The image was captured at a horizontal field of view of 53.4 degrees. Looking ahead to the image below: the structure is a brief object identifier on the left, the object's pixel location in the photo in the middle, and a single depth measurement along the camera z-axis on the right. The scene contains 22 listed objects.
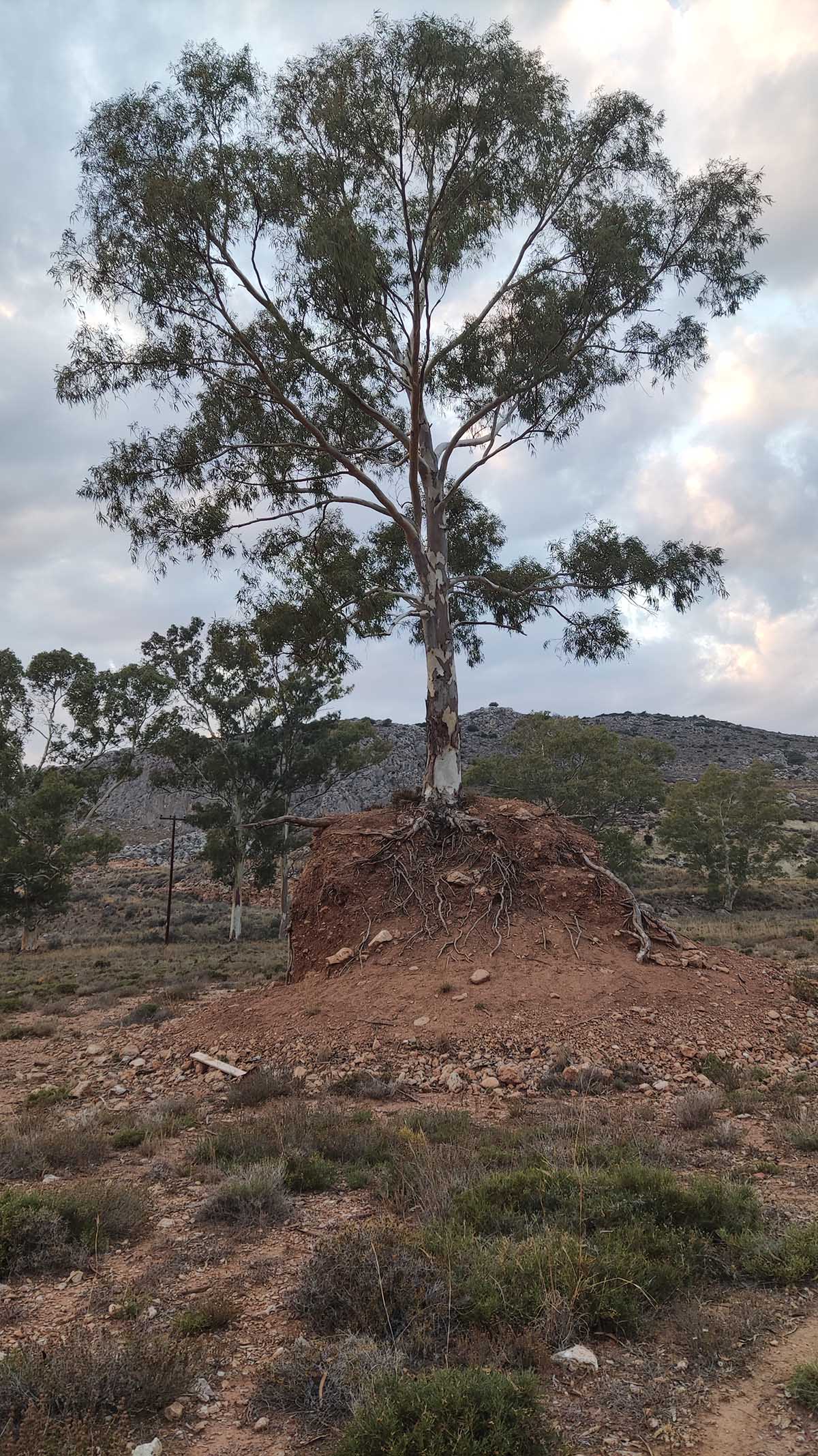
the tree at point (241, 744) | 32.75
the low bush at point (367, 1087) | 8.15
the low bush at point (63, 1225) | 4.37
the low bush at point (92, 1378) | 3.02
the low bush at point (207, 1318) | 3.69
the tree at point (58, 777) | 30.19
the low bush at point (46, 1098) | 8.44
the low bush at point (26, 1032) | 12.21
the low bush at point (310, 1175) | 5.61
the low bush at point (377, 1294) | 3.61
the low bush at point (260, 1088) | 8.21
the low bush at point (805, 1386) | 3.04
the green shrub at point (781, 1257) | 4.00
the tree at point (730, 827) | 38.94
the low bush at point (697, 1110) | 6.82
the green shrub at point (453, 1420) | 2.76
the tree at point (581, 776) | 37.66
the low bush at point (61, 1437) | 2.78
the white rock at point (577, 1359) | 3.39
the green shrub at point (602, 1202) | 4.53
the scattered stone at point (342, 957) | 11.89
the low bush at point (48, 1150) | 6.03
